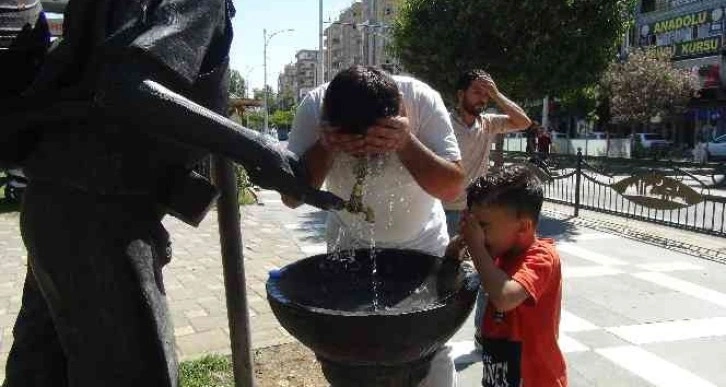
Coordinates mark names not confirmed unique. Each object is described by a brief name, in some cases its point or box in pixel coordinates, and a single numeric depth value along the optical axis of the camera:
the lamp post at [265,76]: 43.19
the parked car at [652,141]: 27.69
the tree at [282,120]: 59.34
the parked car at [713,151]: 21.90
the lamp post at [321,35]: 38.22
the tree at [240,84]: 53.93
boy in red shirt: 2.15
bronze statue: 1.60
